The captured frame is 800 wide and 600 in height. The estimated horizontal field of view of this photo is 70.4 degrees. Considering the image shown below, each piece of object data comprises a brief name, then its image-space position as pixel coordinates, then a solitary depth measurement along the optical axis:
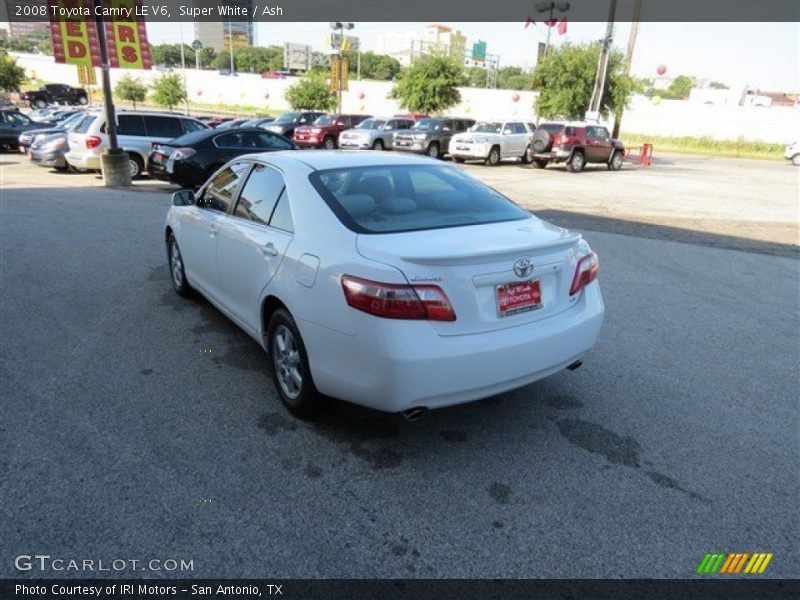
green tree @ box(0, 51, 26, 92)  50.47
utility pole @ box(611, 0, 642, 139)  29.62
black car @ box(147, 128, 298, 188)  12.29
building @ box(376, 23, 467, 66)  183.12
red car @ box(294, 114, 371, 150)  25.28
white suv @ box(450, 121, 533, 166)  23.70
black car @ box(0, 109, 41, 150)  22.16
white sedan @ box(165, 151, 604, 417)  2.82
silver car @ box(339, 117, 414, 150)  23.84
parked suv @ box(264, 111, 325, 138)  26.92
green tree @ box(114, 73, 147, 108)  53.19
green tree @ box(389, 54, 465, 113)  35.22
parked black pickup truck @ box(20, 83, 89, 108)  53.56
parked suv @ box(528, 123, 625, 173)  23.05
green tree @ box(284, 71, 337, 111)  46.28
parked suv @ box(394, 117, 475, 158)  24.08
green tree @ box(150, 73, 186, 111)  50.16
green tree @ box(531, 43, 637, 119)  30.45
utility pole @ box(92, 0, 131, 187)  13.19
